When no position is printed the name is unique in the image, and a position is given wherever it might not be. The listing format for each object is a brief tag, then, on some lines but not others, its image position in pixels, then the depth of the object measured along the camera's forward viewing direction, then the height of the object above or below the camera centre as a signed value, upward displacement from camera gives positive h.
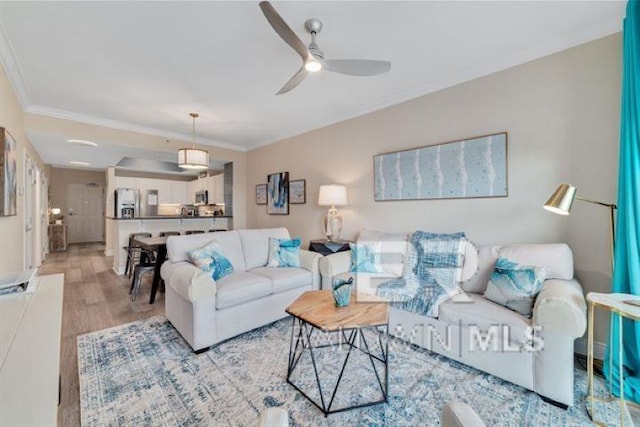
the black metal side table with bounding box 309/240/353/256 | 3.67 -0.49
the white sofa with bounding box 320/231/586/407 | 1.69 -0.82
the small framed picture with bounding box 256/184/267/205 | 5.65 +0.36
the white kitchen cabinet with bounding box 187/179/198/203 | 7.84 +0.64
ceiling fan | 1.79 +1.12
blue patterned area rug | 1.62 -1.22
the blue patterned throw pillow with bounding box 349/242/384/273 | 2.97 -0.53
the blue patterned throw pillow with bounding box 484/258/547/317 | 1.97 -0.56
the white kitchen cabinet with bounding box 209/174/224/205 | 6.59 +0.52
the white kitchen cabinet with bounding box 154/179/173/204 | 7.27 +0.57
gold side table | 1.47 -0.55
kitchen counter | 5.03 -0.12
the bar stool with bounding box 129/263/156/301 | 3.63 -0.84
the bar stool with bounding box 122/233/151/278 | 4.64 -0.77
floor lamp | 1.87 +0.07
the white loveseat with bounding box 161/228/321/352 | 2.34 -0.74
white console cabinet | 0.72 -0.53
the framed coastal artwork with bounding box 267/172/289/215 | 5.11 +0.34
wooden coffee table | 1.68 -0.70
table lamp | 3.82 +0.11
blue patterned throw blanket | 2.30 -0.62
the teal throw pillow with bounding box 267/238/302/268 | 3.29 -0.52
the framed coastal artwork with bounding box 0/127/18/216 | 2.40 +0.37
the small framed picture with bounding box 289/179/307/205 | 4.75 +0.35
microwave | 7.25 +0.36
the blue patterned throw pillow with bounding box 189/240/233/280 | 2.69 -0.50
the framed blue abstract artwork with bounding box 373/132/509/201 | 2.64 +0.44
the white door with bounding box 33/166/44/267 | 5.21 -0.15
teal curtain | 1.79 -0.01
